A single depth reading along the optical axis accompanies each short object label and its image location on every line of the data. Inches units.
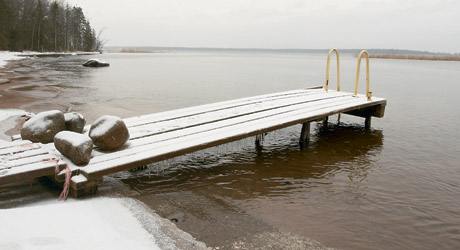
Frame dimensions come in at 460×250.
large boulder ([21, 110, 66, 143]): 241.9
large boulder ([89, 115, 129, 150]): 232.2
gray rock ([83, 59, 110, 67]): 1702.8
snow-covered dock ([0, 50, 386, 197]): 202.5
